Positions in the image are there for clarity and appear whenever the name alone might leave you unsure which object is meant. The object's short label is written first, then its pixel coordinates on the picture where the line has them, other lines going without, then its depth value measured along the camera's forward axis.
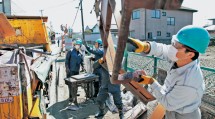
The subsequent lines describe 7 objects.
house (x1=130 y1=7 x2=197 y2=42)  20.97
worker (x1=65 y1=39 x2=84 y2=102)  4.82
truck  1.60
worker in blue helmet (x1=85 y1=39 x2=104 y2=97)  4.11
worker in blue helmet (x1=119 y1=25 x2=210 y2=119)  1.38
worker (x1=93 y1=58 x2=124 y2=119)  3.37
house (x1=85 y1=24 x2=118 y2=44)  24.02
